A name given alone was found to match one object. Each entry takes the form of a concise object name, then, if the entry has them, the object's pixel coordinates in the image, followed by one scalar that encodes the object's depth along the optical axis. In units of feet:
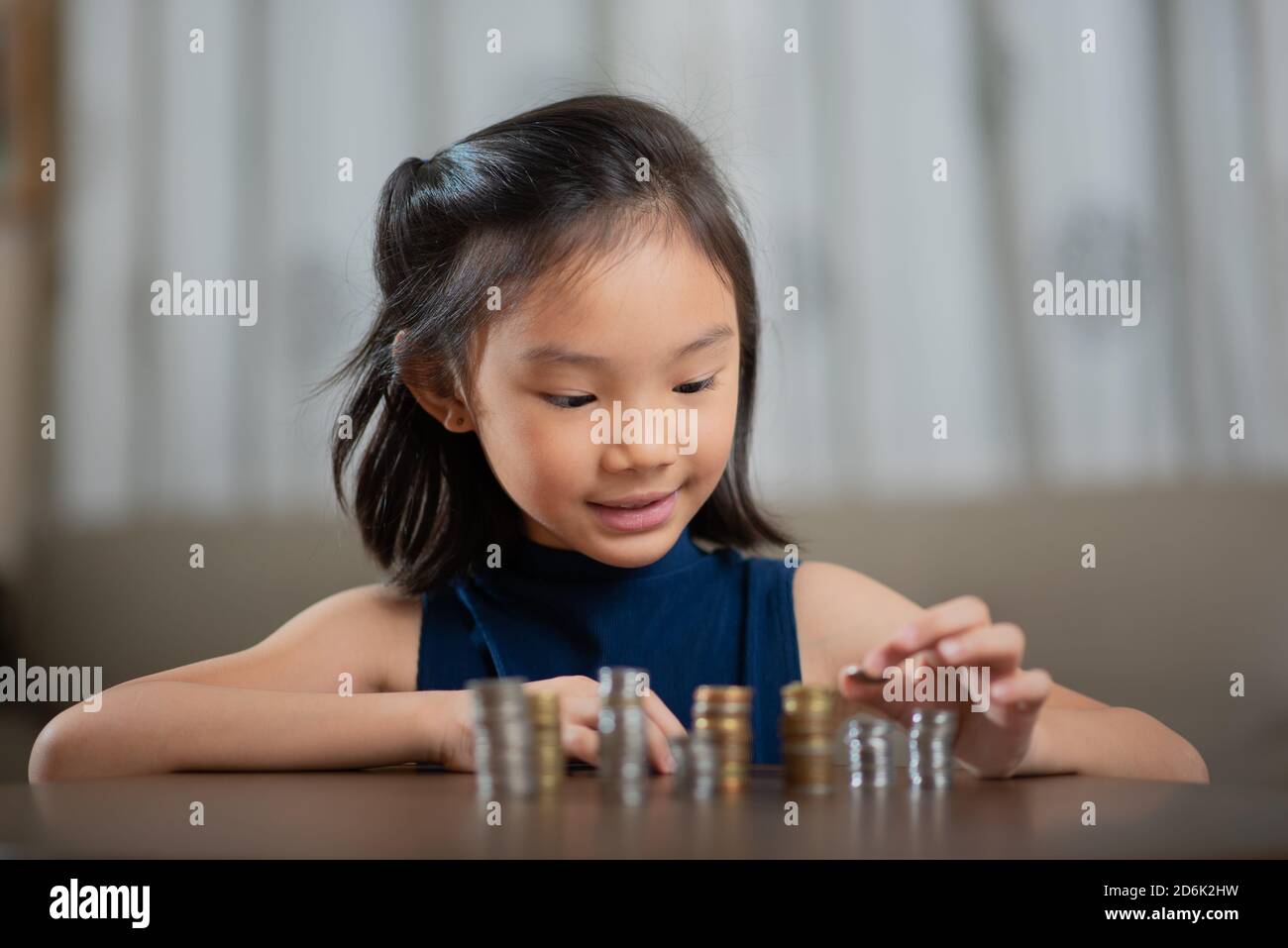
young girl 3.18
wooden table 1.71
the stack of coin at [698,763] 2.33
